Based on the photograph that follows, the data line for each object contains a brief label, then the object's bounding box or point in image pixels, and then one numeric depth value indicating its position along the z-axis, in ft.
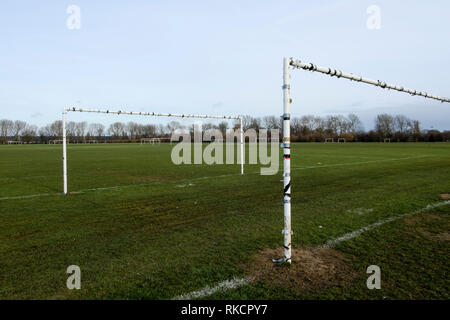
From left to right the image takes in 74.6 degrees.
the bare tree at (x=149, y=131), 327.88
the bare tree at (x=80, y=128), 415.52
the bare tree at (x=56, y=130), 335.73
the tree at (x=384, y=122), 369.09
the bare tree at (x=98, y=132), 376.68
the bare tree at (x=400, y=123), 361.43
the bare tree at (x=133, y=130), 340.18
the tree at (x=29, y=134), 346.62
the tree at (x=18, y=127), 406.00
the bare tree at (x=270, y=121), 324.39
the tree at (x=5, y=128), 393.29
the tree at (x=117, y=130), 365.69
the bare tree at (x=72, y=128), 387.57
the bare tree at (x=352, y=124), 395.14
